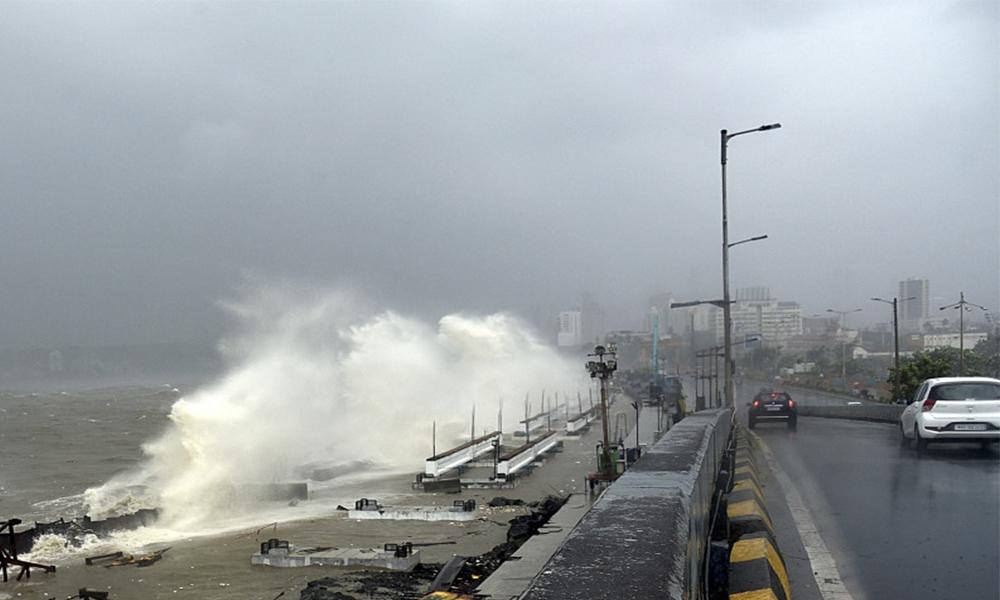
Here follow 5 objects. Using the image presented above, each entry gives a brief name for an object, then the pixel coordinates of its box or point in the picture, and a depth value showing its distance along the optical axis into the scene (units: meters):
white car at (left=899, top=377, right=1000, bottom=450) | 13.95
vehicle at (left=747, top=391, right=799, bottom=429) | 25.09
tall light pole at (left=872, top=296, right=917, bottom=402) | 37.31
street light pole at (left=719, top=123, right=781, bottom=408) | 23.62
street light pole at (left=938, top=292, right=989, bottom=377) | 40.04
